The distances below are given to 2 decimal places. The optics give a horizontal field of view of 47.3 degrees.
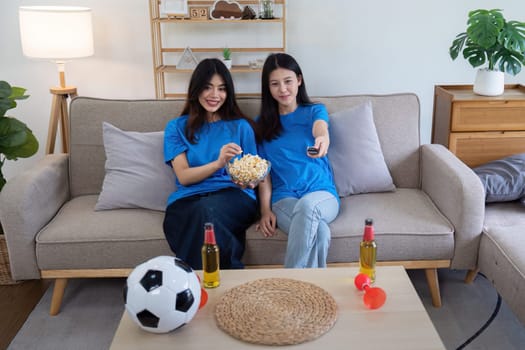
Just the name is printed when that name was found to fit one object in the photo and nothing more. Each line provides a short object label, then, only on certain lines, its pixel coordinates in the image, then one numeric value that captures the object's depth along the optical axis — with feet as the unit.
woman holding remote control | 7.35
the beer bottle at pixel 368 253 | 5.74
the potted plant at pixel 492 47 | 9.09
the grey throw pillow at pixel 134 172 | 8.34
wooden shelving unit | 11.69
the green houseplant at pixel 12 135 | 8.61
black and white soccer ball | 4.92
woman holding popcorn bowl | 7.39
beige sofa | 7.64
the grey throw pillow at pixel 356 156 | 8.62
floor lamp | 10.25
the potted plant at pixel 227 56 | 11.82
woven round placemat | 5.10
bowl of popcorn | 7.12
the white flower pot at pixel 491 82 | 9.60
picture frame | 11.53
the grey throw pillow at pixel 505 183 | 8.29
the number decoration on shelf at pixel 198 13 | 11.76
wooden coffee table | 5.03
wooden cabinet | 9.39
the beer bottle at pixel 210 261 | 5.64
